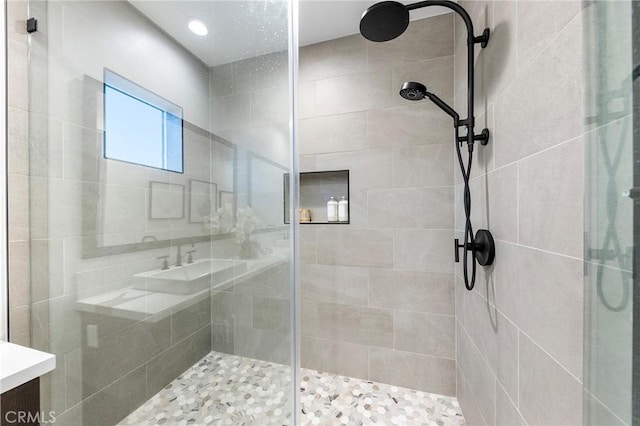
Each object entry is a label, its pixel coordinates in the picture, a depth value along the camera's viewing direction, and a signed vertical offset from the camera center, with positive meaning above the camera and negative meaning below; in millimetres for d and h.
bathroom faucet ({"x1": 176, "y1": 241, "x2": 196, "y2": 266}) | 1130 -198
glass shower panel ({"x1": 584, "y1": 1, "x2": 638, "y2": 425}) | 342 -1
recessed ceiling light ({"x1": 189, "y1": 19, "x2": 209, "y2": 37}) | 1084 +813
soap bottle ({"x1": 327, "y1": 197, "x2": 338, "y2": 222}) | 1679 +16
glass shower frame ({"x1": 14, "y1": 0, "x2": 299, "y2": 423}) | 876 -116
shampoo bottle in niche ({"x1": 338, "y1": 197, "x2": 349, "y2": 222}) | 1658 +16
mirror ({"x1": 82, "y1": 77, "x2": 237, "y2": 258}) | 1031 +62
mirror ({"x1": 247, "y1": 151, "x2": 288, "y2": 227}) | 1065 +115
